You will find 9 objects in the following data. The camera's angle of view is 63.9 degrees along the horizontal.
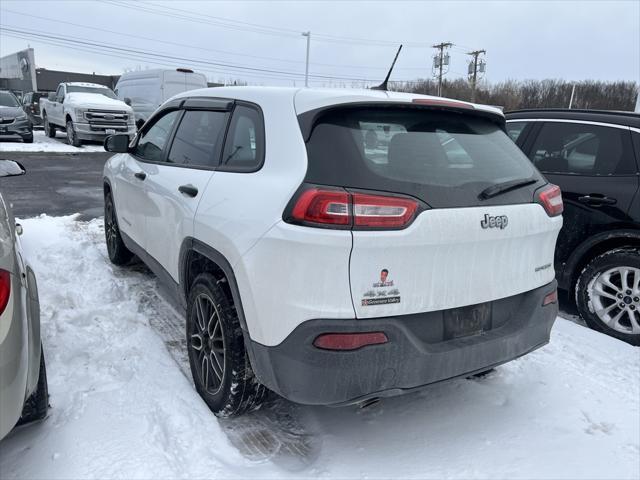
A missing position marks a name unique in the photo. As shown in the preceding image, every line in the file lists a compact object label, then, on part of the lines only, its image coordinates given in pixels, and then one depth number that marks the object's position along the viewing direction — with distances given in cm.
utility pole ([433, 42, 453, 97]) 5447
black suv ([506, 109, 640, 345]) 414
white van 1922
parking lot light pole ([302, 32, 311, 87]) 3638
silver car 205
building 3256
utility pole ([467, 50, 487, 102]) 5392
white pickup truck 1659
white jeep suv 220
